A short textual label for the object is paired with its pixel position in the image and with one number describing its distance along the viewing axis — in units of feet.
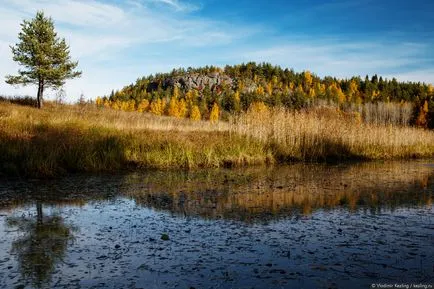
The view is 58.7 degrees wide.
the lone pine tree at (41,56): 85.81
